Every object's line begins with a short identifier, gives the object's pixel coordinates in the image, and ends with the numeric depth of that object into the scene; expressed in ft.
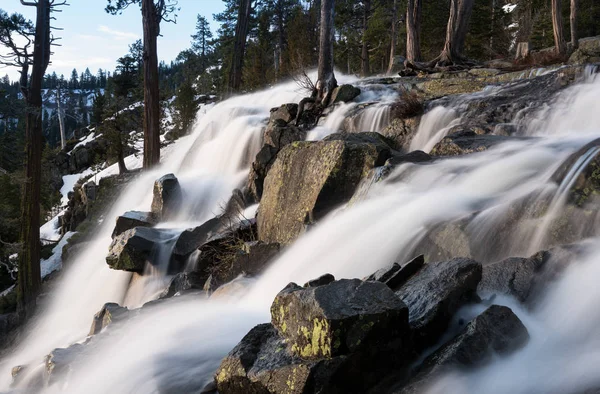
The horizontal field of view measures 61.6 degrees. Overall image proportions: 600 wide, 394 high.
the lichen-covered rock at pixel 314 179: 22.95
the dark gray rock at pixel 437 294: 10.75
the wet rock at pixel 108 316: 18.84
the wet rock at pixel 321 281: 13.14
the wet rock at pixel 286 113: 42.04
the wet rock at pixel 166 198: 35.96
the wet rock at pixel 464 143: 23.16
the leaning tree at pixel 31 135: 42.68
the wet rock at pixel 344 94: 42.52
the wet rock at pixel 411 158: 22.53
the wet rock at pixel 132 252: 28.14
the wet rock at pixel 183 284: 23.22
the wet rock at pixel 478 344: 9.62
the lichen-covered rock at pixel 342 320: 9.52
